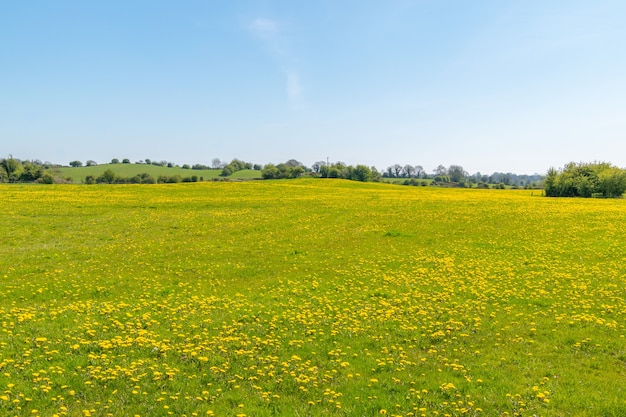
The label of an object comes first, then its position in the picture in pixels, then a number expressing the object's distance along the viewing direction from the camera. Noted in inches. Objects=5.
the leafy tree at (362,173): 7106.3
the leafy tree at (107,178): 5502.0
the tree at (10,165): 5969.5
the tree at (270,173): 6422.2
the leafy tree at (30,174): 5374.0
